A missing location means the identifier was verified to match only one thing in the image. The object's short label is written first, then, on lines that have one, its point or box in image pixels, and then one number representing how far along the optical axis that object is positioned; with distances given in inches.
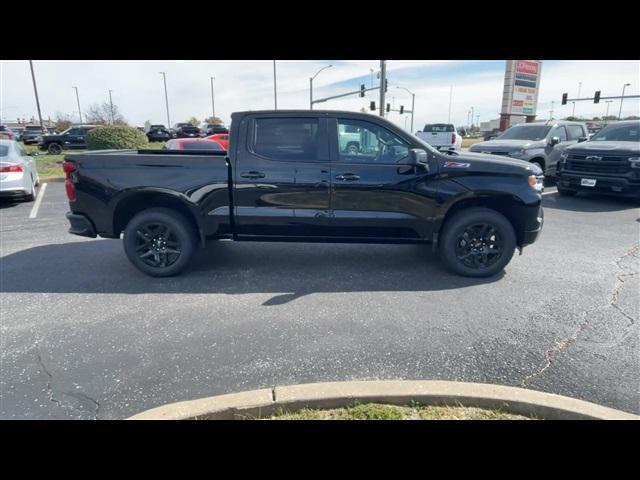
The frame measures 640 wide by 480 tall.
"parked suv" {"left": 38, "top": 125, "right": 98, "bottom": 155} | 855.7
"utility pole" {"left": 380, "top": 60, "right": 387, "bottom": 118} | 794.2
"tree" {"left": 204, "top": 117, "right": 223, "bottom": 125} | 2377.0
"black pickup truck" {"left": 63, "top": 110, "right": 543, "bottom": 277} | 167.6
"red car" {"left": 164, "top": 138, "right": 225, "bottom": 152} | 422.1
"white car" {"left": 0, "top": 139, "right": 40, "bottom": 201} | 300.0
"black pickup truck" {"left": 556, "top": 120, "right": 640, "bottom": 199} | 313.4
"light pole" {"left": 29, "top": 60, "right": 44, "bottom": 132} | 1010.1
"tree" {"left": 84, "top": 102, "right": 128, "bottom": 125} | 1931.1
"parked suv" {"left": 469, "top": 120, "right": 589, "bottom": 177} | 384.8
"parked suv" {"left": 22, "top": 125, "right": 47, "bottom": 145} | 1180.5
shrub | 548.9
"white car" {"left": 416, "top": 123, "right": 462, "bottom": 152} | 847.4
